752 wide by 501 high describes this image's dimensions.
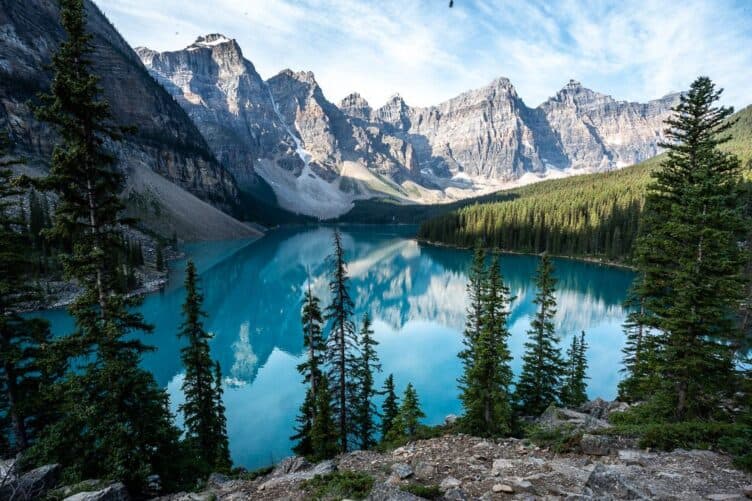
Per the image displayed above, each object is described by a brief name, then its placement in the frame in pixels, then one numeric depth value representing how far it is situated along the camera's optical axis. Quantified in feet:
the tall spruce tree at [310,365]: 60.70
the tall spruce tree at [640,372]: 42.32
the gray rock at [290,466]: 37.07
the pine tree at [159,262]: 243.60
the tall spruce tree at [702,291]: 37.29
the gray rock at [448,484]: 27.07
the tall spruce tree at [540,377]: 70.38
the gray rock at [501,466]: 30.12
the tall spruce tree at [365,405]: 65.05
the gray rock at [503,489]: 25.53
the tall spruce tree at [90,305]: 32.09
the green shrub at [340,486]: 26.20
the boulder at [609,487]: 21.89
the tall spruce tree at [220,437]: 58.18
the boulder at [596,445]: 32.45
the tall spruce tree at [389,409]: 66.44
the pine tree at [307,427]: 60.24
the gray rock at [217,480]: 35.53
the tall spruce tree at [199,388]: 59.00
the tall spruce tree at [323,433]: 52.70
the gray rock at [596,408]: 54.90
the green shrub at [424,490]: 25.14
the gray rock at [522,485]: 25.53
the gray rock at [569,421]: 40.78
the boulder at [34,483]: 24.73
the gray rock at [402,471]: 29.60
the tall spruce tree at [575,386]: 70.95
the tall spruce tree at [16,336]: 38.45
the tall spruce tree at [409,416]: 51.24
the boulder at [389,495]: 22.75
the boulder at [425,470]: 30.51
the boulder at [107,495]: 25.59
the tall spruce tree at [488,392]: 49.24
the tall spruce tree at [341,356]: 61.11
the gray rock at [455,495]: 24.59
